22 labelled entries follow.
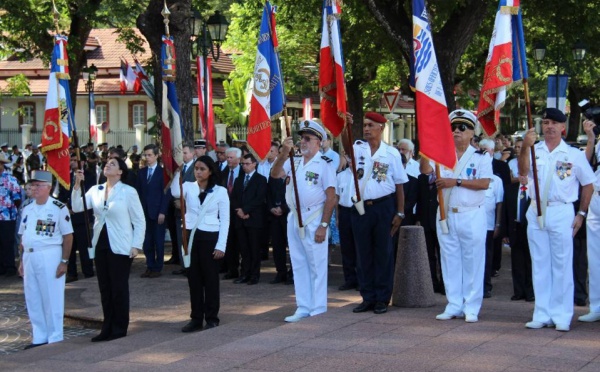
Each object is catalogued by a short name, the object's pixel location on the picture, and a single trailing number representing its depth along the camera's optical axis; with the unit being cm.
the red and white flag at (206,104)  1995
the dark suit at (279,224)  1430
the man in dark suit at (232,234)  1505
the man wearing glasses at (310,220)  1020
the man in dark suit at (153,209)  1513
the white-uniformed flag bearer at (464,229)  920
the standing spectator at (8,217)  1571
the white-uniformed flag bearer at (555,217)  872
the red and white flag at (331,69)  1045
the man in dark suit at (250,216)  1435
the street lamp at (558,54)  2772
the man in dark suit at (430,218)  1249
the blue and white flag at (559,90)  1853
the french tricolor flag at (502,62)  945
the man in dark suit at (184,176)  1512
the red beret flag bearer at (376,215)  1003
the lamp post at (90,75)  3191
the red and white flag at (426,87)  938
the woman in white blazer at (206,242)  1034
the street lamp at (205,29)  1988
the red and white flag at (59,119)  1179
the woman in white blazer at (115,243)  1023
